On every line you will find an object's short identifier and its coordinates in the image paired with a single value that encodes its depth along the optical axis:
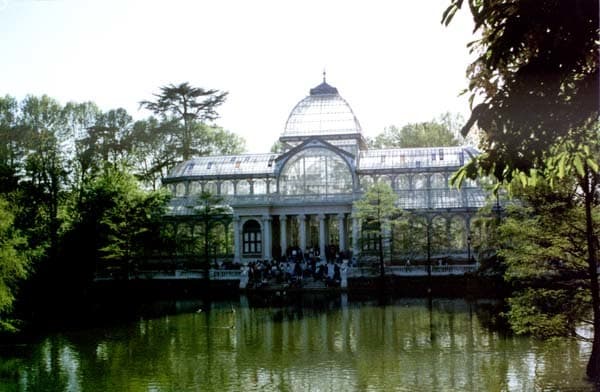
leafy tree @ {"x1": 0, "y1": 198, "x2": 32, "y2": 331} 21.00
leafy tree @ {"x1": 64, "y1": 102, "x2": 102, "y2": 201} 52.12
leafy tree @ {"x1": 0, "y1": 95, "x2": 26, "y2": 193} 48.25
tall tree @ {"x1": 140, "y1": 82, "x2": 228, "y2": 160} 62.41
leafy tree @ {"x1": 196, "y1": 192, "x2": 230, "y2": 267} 44.03
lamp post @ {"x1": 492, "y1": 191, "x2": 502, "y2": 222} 37.56
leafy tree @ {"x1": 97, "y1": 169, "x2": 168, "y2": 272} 39.81
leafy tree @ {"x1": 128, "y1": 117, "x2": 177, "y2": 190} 57.84
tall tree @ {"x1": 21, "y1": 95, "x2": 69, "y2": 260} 46.47
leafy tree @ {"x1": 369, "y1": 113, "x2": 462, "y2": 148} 67.00
